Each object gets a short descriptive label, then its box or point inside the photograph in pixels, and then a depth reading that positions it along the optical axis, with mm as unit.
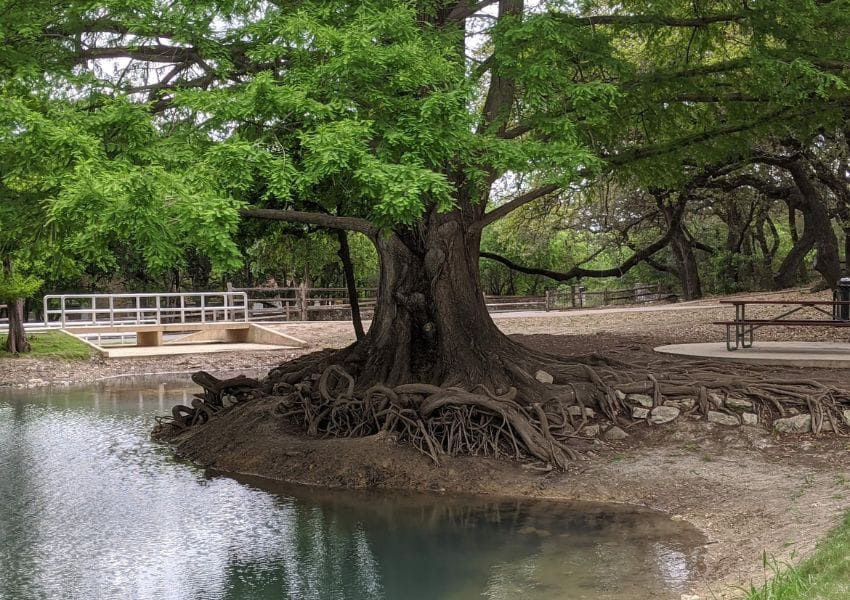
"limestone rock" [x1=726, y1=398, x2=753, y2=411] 10703
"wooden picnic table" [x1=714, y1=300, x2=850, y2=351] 11633
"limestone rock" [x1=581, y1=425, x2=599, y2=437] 10857
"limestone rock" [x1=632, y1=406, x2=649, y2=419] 11039
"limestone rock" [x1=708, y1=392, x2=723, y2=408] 10788
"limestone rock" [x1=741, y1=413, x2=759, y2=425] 10617
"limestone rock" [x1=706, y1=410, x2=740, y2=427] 10688
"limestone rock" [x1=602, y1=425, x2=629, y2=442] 10781
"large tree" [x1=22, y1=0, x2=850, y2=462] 7758
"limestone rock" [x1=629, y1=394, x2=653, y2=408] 11086
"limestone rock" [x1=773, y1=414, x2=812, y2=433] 10367
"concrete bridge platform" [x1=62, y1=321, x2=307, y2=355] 25781
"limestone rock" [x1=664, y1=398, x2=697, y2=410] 10945
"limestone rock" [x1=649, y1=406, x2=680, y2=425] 10906
